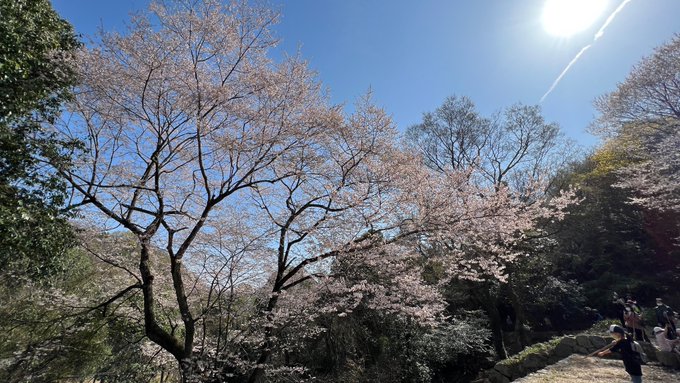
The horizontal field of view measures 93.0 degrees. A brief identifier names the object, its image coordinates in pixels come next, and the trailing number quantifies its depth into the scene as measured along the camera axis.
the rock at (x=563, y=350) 8.58
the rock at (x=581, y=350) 8.32
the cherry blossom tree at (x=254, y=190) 5.16
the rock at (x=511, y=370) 8.42
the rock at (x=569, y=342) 8.65
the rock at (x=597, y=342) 8.17
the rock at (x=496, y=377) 8.40
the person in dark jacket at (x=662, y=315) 7.14
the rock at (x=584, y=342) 8.38
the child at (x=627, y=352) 4.36
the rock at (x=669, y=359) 6.24
